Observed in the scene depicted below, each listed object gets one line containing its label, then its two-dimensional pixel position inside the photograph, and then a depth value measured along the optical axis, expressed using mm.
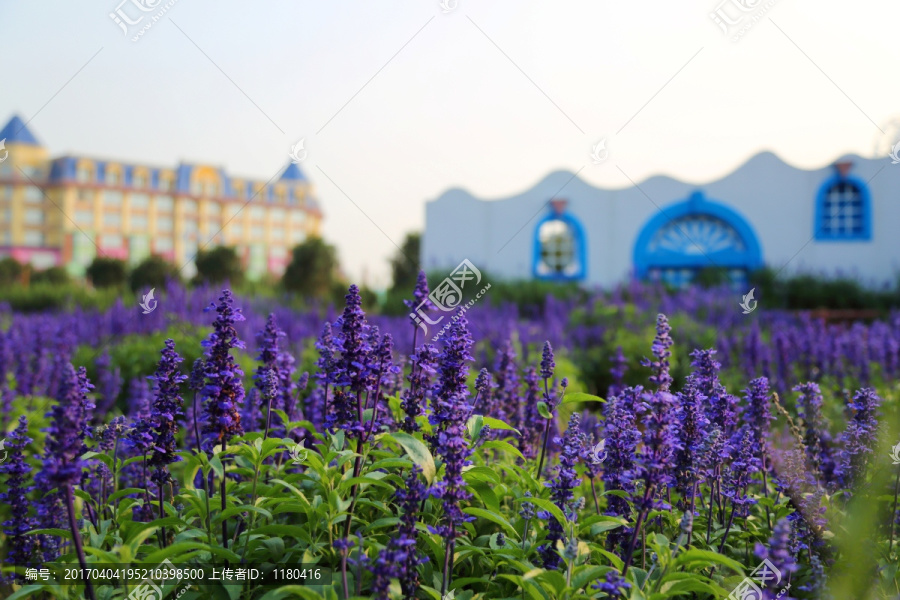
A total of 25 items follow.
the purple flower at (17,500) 2818
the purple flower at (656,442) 2145
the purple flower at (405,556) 1839
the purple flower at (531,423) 3529
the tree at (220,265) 20969
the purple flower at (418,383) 2699
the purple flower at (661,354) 2381
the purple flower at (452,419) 2033
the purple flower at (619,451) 2652
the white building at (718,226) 19328
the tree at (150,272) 18844
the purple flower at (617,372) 4284
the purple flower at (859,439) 2936
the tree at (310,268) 21125
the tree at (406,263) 21211
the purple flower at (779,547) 1700
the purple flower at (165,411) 2508
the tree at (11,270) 23359
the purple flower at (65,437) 1855
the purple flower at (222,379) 2445
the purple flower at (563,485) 2344
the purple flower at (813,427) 3330
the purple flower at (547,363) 2846
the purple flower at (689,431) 2471
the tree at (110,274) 20828
